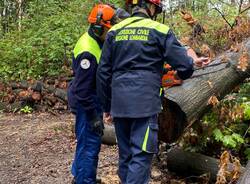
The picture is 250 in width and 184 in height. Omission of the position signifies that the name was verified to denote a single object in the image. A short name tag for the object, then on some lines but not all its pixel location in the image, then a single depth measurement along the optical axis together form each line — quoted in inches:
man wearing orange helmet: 180.7
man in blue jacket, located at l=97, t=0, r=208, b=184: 153.4
